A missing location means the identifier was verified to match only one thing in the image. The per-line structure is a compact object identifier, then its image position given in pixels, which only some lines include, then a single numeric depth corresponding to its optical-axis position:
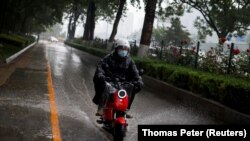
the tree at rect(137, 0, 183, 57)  22.89
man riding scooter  7.71
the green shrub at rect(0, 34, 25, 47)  33.72
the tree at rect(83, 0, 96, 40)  51.38
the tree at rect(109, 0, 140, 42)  40.67
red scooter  7.11
